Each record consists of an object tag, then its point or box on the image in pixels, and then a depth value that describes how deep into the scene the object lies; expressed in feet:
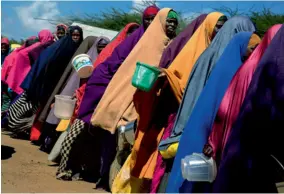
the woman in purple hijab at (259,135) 9.66
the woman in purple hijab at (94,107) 18.72
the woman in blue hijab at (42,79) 25.34
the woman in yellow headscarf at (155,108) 14.71
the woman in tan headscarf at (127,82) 16.90
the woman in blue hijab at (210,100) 11.84
